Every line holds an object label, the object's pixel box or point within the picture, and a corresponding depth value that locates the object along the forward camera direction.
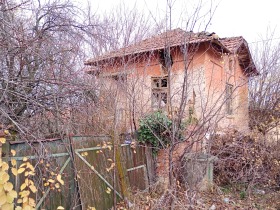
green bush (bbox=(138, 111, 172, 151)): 6.94
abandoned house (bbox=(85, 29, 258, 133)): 7.42
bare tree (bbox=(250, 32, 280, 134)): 11.62
